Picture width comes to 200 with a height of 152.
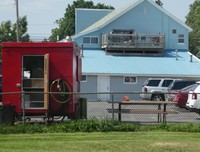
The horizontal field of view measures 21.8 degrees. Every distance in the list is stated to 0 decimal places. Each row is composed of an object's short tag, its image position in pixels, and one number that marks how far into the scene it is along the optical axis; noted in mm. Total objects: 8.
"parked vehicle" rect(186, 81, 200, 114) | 22703
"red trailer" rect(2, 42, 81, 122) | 18516
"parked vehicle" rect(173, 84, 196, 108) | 24892
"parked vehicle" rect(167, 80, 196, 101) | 35750
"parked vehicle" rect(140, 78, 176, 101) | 39281
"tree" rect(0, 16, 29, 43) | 76875
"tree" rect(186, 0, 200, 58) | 90062
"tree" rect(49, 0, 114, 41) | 98312
